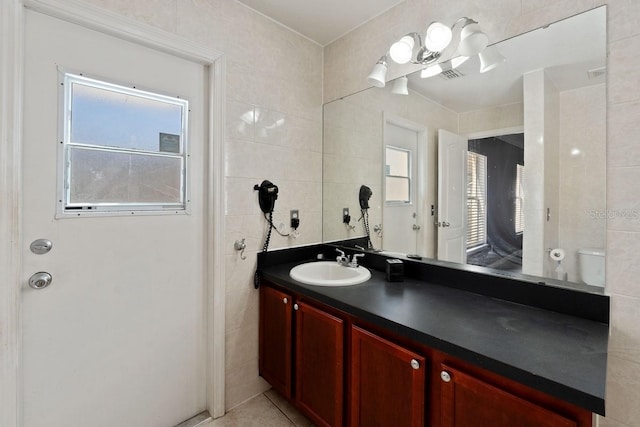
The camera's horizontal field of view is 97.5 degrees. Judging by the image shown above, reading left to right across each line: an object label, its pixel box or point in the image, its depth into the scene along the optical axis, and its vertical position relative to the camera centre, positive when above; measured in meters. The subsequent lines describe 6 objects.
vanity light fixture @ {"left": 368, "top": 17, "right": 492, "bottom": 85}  1.34 +0.88
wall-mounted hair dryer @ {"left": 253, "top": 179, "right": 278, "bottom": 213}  1.80 +0.12
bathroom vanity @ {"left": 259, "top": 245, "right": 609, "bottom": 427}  0.79 -0.47
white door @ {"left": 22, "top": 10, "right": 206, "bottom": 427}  1.20 -0.36
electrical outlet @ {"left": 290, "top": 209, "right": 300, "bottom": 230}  2.00 -0.04
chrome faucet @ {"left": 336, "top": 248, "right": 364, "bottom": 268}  1.81 -0.31
